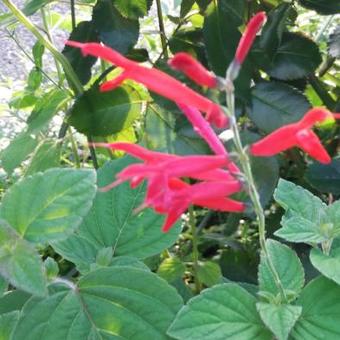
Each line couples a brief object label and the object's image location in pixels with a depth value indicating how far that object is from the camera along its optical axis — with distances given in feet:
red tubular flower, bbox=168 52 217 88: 0.42
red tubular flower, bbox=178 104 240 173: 0.49
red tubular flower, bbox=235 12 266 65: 0.44
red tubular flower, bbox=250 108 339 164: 0.43
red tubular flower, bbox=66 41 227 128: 0.43
